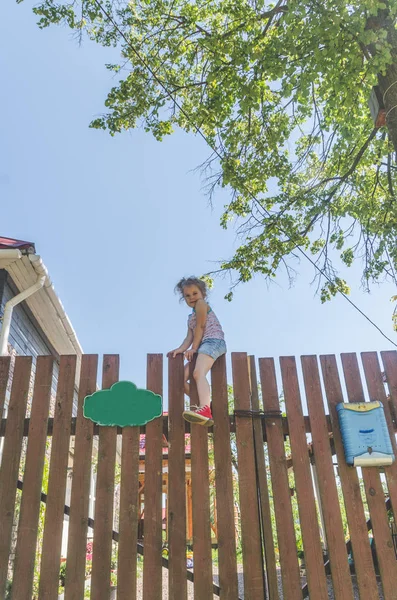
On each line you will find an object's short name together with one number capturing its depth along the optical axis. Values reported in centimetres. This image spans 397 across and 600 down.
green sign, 268
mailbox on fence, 253
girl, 266
